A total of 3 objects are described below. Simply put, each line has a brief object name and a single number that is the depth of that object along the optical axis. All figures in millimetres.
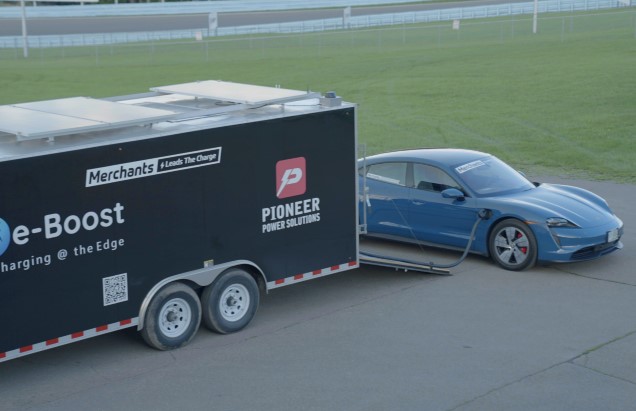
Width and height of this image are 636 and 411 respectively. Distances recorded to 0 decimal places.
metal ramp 12242
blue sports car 12367
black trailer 8789
